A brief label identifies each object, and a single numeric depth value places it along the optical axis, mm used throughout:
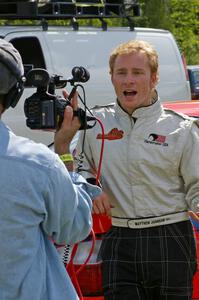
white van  12915
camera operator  3336
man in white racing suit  4910
